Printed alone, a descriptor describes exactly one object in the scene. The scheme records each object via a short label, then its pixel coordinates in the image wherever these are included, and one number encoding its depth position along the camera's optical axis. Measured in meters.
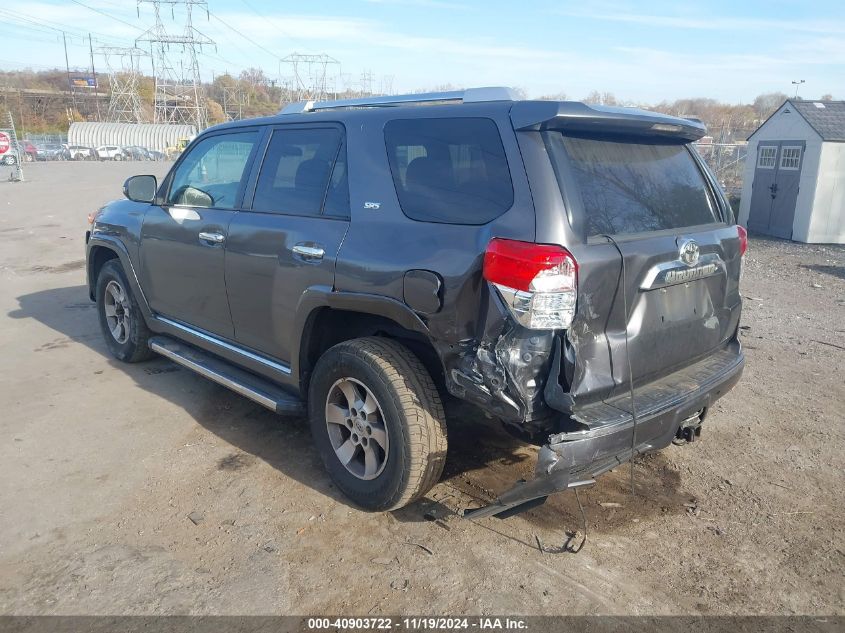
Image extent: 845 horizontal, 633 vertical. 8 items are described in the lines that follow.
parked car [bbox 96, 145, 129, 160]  53.22
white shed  14.09
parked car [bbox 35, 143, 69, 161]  52.94
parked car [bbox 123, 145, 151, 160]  54.38
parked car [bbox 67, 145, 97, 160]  54.97
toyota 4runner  2.80
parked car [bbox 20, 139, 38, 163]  49.95
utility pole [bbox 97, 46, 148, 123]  81.96
